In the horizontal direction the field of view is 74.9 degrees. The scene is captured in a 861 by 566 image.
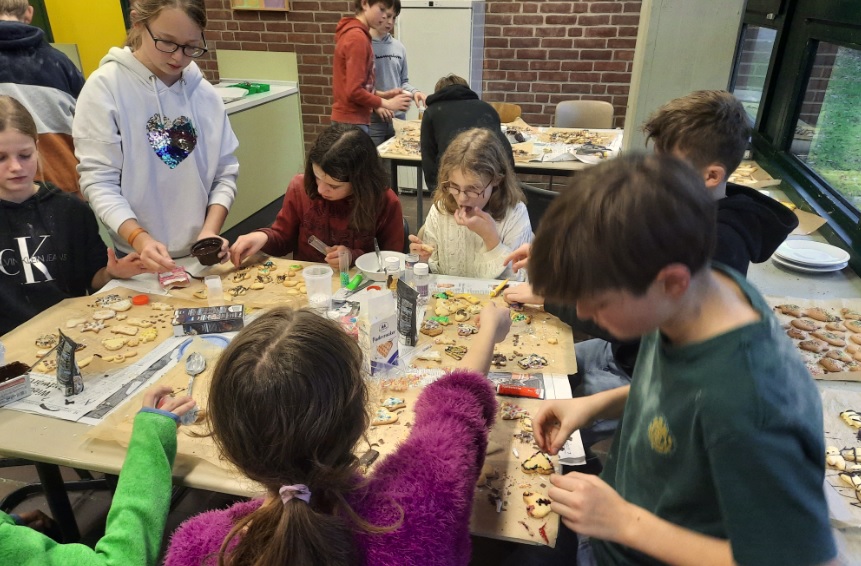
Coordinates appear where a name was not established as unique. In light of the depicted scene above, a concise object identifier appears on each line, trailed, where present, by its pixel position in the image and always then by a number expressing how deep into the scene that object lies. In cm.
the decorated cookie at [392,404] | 146
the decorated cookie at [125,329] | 176
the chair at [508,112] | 470
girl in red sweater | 219
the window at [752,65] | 353
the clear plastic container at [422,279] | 191
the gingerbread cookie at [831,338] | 191
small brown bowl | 214
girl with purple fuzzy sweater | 83
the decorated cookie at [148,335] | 173
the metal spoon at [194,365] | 157
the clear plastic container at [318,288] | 192
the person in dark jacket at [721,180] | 171
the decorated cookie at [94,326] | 178
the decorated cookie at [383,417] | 140
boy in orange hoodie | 403
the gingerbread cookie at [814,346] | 188
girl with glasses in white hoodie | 198
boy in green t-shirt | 74
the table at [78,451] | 126
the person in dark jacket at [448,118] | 335
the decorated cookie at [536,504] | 115
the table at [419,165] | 358
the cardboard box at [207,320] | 176
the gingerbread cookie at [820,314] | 205
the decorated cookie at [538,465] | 126
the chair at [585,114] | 451
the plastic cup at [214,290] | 196
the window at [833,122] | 262
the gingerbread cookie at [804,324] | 199
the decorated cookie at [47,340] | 169
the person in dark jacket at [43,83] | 259
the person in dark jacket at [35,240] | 187
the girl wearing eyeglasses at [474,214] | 221
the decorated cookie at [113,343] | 169
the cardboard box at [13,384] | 144
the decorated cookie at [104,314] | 184
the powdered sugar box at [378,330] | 153
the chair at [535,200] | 268
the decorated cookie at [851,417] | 153
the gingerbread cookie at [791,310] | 208
